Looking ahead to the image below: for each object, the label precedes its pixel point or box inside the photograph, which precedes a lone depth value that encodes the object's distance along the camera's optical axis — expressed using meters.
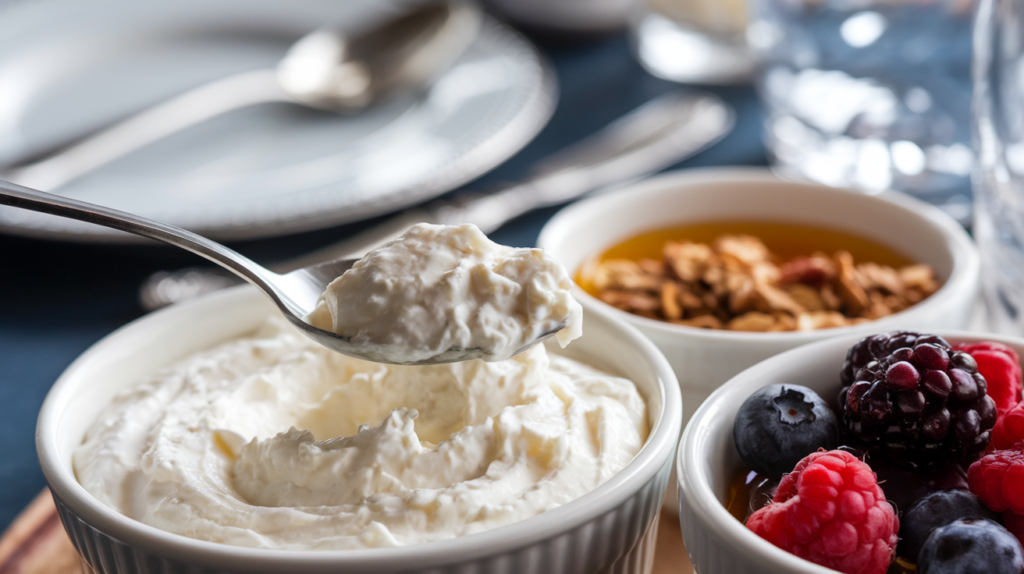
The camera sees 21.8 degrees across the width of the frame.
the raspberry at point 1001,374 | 0.41
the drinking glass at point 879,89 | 0.57
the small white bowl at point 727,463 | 0.38
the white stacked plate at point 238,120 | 0.54
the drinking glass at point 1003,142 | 0.47
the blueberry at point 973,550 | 0.38
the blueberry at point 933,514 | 0.39
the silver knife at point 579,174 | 0.52
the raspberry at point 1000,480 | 0.39
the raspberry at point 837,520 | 0.38
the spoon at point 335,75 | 0.62
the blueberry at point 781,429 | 0.40
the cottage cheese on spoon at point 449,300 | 0.40
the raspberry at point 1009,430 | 0.40
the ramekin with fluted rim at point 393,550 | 0.38
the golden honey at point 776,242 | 0.50
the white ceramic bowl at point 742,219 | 0.45
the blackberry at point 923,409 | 0.40
